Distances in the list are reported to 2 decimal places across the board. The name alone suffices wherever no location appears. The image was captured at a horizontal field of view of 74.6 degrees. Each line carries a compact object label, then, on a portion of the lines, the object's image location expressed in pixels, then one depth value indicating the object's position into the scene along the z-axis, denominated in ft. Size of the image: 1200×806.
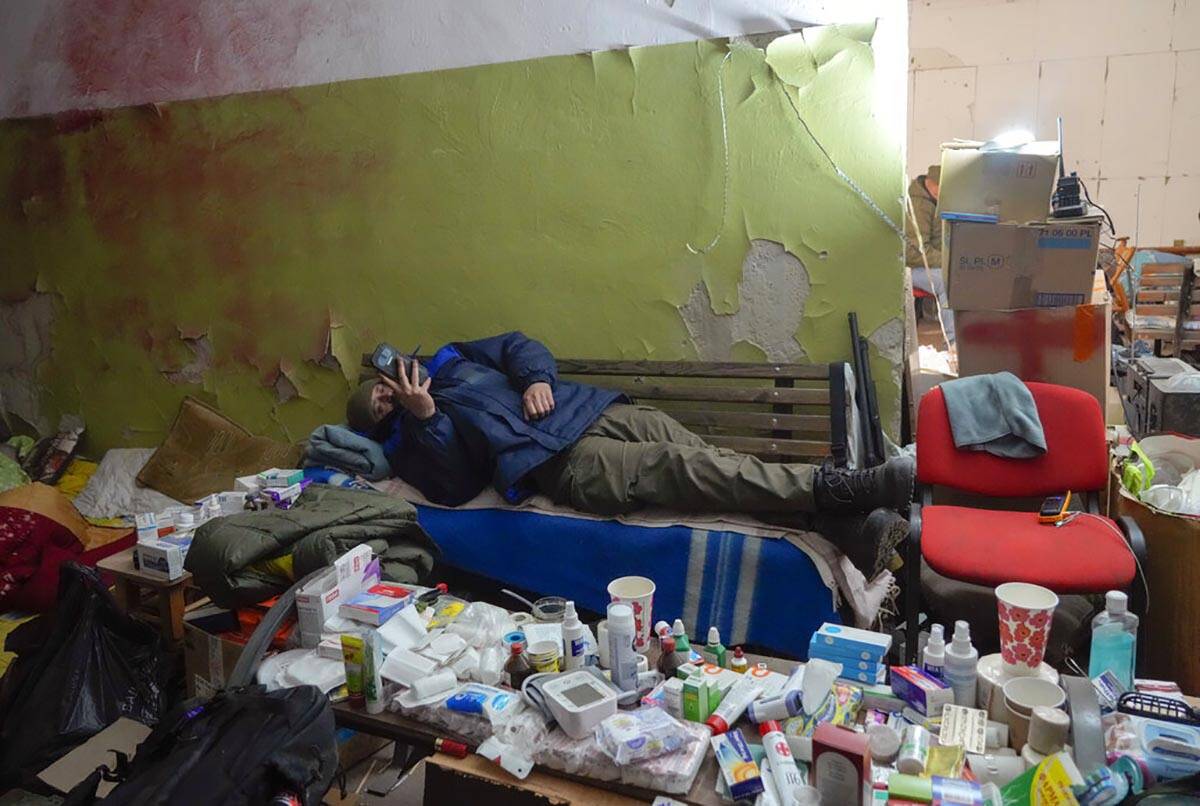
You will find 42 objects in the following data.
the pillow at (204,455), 12.35
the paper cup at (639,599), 5.24
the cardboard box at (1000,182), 8.27
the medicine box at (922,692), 4.45
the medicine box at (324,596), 5.76
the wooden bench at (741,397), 9.27
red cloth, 9.61
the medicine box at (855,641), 4.82
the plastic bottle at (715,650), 5.28
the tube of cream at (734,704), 4.58
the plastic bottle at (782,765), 3.96
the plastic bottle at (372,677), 5.05
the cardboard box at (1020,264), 8.21
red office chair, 6.28
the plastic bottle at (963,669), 4.50
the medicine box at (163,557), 7.55
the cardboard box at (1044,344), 8.48
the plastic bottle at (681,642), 5.23
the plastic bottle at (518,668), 5.11
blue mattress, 7.56
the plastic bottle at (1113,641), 5.34
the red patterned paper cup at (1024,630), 4.49
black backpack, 4.33
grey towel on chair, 7.66
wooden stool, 7.69
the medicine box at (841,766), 3.72
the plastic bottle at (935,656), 4.60
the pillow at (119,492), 12.50
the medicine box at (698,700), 4.66
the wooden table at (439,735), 4.16
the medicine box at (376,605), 5.80
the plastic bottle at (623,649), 4.95
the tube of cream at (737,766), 4.06
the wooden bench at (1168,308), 14.19
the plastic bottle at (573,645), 5.24
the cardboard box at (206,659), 6.66
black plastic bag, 6.77
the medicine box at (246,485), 8.96
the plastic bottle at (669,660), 5.18
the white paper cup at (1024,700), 4.11
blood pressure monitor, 4.50
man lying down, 7.34
